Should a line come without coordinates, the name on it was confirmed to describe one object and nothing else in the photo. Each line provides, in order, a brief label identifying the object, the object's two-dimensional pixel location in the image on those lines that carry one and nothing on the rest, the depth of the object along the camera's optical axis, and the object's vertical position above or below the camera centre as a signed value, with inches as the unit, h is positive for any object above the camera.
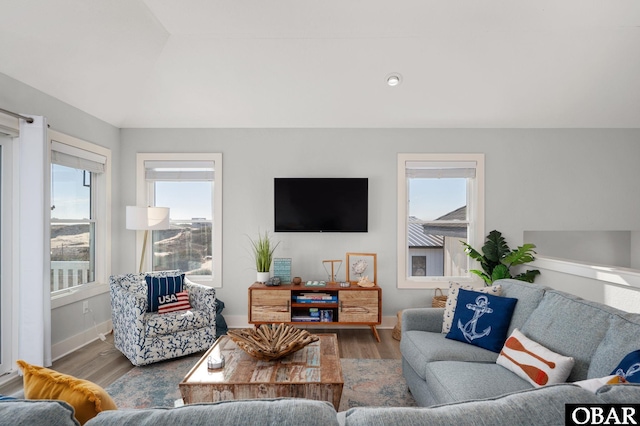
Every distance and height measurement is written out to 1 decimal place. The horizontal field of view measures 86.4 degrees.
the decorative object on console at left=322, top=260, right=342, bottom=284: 154.3 -29.7
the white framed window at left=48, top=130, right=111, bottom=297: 129.1 -2.6
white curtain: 106.6 -13.3
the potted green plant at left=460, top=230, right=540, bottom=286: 149.9 -21.0
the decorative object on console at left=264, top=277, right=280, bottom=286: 148.6 -31.9
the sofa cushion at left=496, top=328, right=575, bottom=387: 60.1 -28.7
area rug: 93.9 -53.8
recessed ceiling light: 134.0 +51.8
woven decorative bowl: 80.7 -33.2
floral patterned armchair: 114.9 -41.3
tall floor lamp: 138.6 -4.5
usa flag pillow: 125.5 -35.7
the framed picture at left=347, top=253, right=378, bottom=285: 158.2 -27.5
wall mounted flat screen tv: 158.6 +3.0
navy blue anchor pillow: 82.6 -27.6
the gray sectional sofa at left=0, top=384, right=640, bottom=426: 26.2 -16.3
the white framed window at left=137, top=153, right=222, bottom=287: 165.5 -4.3
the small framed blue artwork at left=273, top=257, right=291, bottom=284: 153.4 -27.4
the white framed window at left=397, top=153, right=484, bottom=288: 161.8 -2.7
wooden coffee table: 70.2 -36.7
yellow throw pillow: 33.2 -18.7
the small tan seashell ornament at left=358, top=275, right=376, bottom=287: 148.9 -32.4
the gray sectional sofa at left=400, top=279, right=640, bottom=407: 57.5 -26.3
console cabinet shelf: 145.7 -41.5
